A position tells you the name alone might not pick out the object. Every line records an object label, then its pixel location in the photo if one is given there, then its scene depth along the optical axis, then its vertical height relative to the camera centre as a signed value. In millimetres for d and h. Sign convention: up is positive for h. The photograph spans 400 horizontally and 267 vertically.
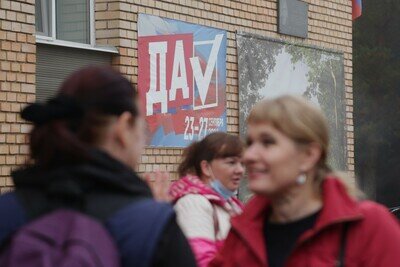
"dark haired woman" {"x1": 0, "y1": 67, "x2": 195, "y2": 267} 2727 -105
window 10180 +1016
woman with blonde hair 3496 -242
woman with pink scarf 5132 -286
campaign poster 10945 +526
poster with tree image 12609 +659
